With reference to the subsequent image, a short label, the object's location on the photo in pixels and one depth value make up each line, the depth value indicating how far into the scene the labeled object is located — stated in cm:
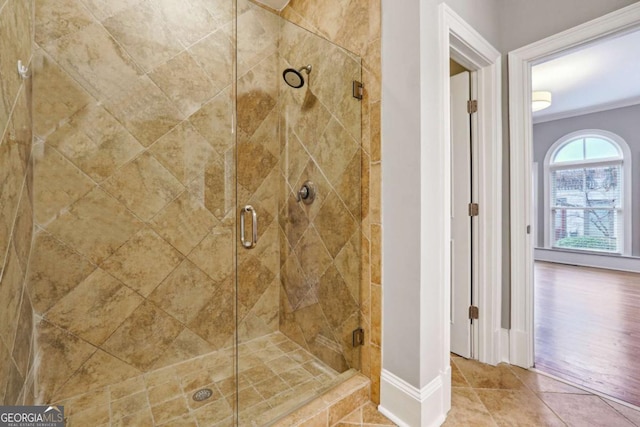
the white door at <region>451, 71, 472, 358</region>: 200
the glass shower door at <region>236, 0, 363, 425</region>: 167
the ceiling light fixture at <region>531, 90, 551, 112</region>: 380
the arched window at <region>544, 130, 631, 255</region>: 497
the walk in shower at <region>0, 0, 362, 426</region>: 159
